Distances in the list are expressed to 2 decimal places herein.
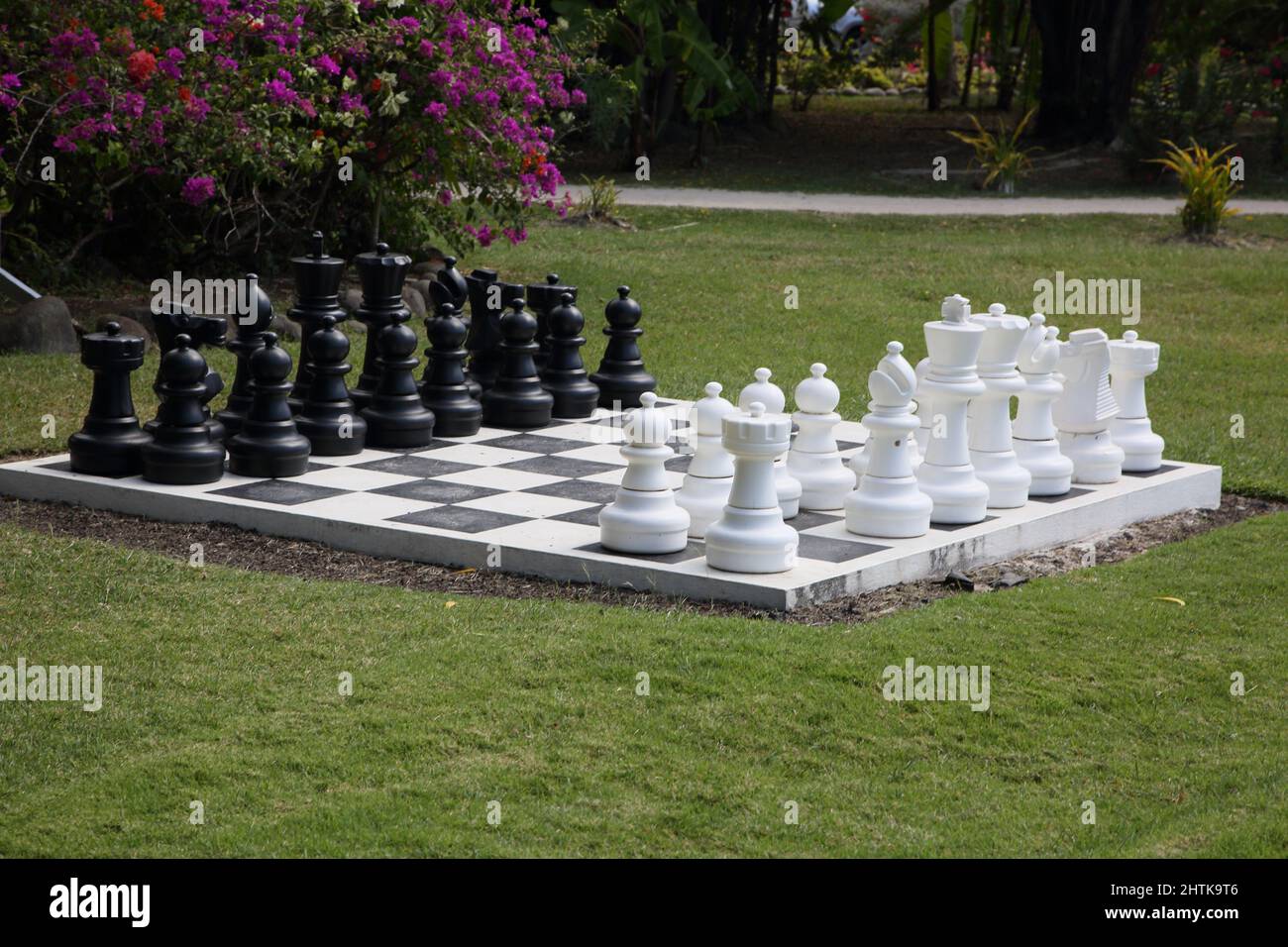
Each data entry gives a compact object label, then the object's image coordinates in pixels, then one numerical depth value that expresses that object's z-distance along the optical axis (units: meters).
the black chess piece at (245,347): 6.53
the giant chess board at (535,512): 5.25
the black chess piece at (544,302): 7.62
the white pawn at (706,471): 5.54
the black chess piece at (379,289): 6.93
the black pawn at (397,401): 6.68
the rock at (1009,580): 5.43
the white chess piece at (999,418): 6.00
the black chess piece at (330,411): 6.53
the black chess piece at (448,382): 6.94
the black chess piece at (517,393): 7.16
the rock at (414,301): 10.80
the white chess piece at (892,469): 5.54
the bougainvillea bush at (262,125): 9.38
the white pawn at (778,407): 5.61
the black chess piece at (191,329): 6.36
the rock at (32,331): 9.19
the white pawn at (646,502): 5.30
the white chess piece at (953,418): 5.79
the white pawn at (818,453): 5.88
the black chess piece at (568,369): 7.42
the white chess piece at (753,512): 5.10
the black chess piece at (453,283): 7.70
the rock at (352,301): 10.59
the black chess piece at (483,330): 7.59
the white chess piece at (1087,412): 6.48
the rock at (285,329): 9.71
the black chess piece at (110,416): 6.18
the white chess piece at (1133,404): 6.68
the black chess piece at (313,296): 6.71
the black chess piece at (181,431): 6.11
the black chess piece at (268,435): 6.22
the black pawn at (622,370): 7.61
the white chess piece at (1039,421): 6.22
